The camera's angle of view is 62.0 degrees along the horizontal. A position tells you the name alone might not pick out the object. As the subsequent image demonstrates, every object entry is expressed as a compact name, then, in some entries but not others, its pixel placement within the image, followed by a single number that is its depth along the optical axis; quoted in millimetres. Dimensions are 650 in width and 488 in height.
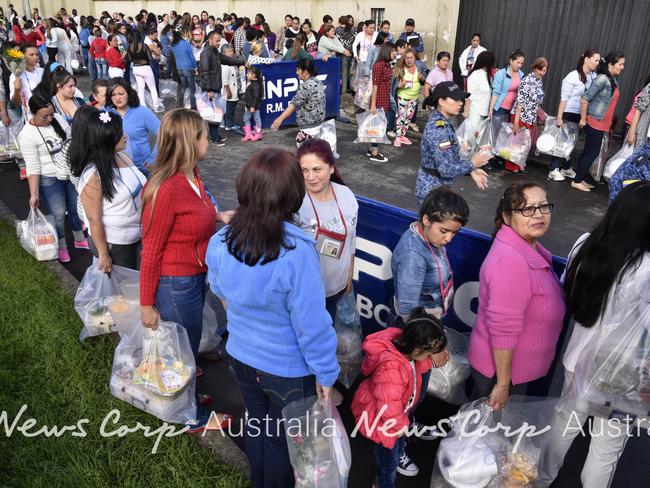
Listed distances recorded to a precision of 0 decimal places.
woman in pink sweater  2535
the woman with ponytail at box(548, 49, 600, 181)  7672
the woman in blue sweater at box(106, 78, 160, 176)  4801
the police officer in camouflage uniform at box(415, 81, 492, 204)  4363
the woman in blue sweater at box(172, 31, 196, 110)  11664
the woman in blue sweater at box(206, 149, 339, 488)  2066
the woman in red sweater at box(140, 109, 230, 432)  2777
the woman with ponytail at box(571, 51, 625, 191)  7062
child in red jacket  2521
